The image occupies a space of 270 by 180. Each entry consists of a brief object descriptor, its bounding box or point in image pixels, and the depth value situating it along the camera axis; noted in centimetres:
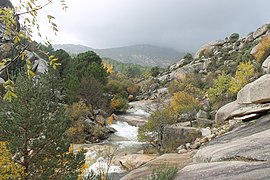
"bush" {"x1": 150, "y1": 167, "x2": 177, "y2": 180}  854
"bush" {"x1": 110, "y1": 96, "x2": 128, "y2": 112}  3994
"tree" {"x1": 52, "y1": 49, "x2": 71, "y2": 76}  4343
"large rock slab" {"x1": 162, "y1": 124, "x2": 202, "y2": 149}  2010
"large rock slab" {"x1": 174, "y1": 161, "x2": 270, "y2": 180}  622
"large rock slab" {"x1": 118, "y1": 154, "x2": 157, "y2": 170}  1630
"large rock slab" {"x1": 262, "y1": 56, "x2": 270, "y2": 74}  2428
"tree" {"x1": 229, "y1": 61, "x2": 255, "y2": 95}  2647
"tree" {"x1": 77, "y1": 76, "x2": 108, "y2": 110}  3369
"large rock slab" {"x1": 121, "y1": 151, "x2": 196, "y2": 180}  1161
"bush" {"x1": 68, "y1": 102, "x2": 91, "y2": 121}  2920
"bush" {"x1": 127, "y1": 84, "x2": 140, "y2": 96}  5759
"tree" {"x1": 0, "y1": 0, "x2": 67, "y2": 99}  258
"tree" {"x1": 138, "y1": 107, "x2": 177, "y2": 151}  2117
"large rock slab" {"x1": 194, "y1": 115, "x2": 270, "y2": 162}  730
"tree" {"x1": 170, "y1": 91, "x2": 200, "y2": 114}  2761
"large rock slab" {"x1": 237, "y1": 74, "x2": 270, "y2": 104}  1376
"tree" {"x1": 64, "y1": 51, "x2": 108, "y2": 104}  3225
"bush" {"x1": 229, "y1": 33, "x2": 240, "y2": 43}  6372
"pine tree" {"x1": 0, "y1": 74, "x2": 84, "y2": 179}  991
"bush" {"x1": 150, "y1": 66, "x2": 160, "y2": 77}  7462
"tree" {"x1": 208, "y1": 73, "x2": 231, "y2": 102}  2960
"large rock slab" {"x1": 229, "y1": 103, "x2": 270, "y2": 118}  1356
